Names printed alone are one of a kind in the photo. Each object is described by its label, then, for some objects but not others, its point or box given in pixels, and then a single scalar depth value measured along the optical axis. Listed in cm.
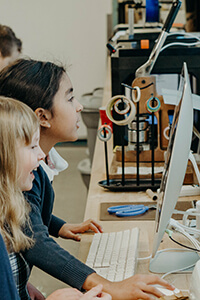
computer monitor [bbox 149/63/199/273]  122
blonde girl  127
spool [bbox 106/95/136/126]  173
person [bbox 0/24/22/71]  282
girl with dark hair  129
